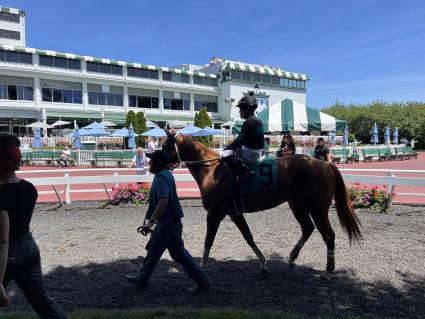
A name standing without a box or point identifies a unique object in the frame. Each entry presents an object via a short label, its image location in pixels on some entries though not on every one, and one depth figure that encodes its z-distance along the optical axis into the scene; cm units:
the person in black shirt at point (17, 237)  267
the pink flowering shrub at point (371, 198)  989
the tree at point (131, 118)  3931
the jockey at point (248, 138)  520
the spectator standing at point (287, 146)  1131
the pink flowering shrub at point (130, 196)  1120
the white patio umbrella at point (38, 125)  3718
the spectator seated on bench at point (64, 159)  2481
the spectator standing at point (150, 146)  1545
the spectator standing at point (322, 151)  1209
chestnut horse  521
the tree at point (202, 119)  4547
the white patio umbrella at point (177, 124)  4403
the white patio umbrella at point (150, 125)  3991
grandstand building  4394
